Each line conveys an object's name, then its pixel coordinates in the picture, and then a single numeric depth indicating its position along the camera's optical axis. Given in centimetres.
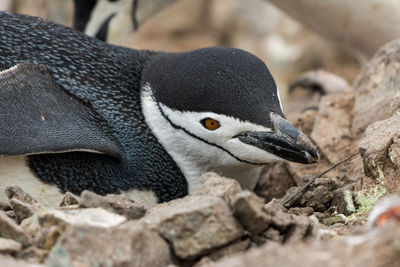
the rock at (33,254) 460
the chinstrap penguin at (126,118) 690
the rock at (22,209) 554
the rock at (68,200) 610
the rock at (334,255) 374
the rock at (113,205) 513
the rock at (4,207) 665
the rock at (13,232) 471
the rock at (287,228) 488
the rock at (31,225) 512
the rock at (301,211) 667
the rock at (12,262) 408
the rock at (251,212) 462
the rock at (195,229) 453
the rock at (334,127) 894
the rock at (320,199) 690
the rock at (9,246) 450
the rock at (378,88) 862
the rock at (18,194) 609
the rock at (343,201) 648
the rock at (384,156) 645
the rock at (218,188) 488
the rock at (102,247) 412
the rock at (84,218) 473
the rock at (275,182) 896
